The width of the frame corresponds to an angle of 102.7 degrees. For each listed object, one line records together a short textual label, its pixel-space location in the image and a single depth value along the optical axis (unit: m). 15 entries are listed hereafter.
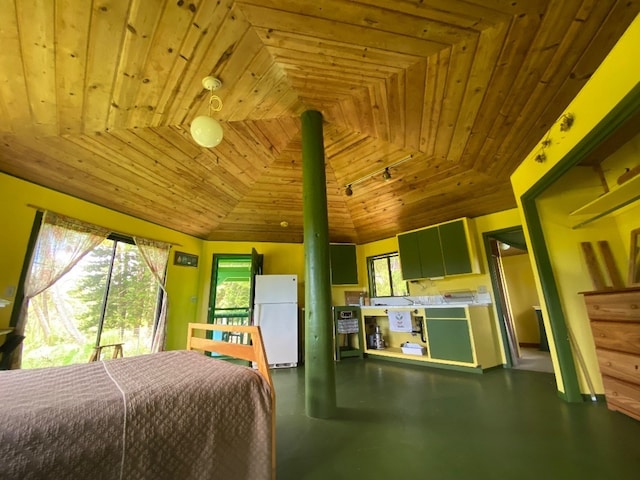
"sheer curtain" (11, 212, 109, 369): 2.57
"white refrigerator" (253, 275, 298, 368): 4.09
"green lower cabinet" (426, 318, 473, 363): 3.45
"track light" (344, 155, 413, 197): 3.36
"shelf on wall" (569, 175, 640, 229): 1.92
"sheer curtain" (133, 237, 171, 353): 3.82
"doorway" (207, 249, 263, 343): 4.72
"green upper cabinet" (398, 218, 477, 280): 3.89
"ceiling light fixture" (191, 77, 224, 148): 1.83
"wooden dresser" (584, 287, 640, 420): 1.90
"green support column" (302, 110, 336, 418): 2.23
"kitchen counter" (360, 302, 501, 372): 3.42
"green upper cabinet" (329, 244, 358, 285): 5.06
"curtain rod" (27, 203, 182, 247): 2.70
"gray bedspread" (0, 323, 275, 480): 0.80
